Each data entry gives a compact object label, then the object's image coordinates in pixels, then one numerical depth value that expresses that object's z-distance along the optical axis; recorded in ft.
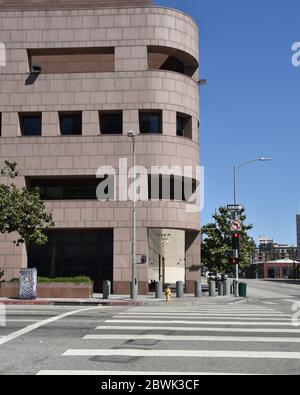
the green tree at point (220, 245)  148.87
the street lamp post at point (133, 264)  97.40
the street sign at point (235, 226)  110.52
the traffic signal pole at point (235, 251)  111.96
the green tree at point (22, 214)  98.02
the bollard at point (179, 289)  104.78
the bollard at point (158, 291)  105.60
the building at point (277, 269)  509.76
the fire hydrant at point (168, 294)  95.09
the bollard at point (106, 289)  101.06
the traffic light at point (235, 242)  108.88
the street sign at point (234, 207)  112.88
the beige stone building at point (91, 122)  121.90
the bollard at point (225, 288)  114.73
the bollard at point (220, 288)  114.73
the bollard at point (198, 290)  109.81
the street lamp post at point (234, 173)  121.90
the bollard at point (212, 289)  111.55
